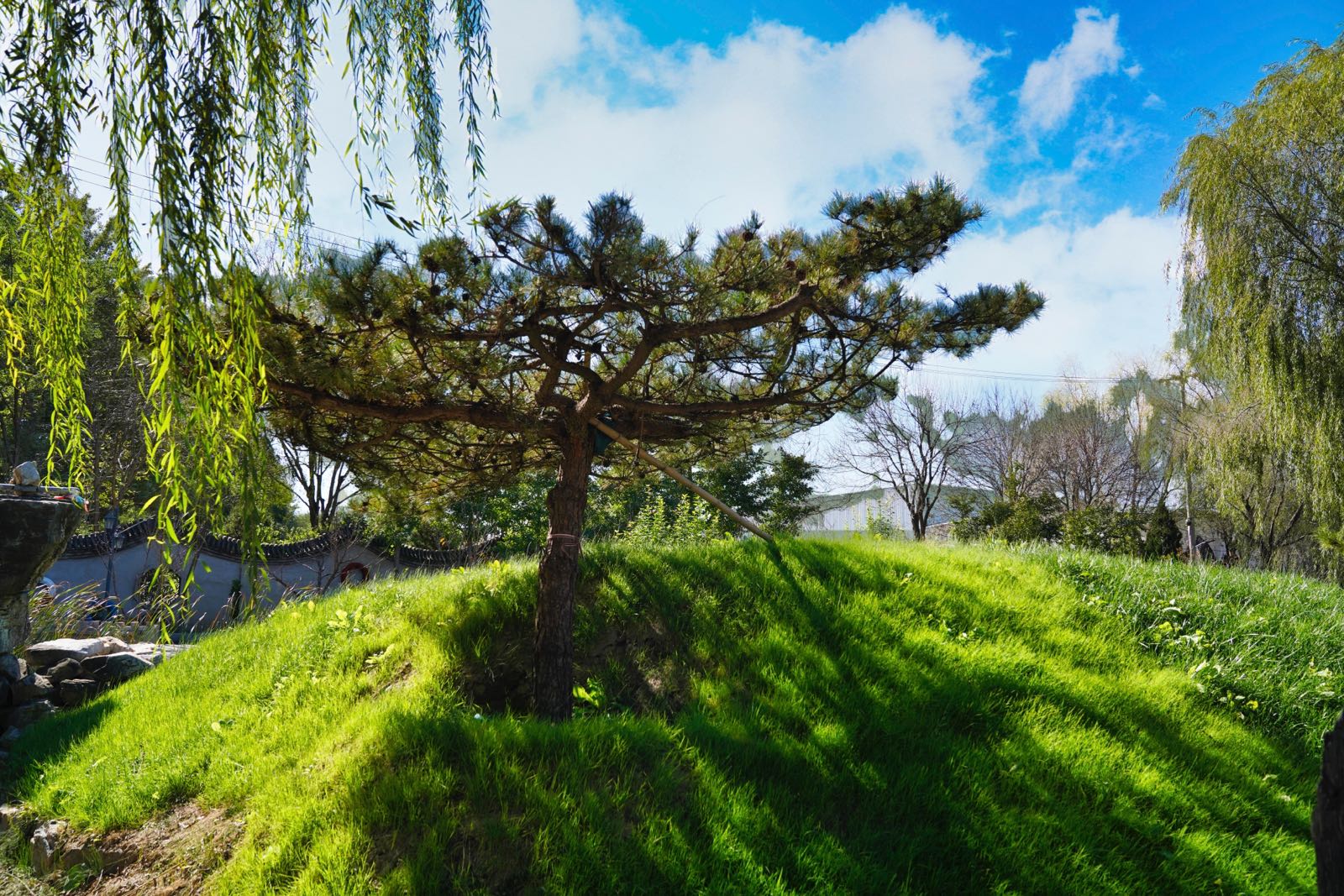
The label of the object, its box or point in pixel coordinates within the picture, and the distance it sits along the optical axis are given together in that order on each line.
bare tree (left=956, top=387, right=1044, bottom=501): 19.75
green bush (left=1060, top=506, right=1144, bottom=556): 14.09
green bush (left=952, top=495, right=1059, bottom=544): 14.96
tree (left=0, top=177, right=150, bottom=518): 10.58
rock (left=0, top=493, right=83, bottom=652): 5.12
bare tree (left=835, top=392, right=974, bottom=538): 18.89
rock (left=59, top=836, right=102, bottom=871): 3.22
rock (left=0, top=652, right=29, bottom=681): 5.48
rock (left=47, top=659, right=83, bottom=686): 5.87
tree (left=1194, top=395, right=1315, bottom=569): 11.32
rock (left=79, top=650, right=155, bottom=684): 5.89
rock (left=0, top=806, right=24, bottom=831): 3.73
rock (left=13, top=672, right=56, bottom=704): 5.53
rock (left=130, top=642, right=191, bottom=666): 6.18
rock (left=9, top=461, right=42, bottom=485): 5.27
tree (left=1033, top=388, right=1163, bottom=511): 19.56
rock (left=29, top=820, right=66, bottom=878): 3.33
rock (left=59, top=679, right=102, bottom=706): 5.65
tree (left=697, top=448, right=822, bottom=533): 17.67
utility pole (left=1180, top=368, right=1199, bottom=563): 15.92
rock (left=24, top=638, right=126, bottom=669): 6.11
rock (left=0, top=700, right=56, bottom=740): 5.31
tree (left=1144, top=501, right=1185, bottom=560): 14.30
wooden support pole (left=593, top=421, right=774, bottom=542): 4.71
